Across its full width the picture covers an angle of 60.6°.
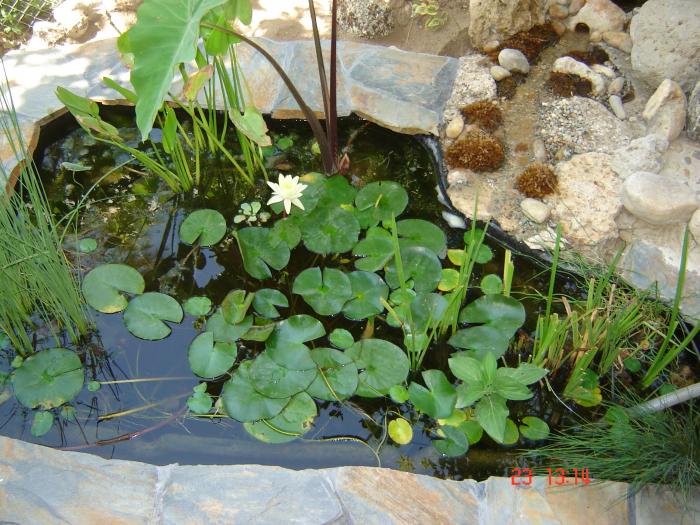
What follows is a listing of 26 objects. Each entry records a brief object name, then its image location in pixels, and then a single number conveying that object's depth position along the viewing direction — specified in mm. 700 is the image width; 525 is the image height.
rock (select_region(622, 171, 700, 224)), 2215
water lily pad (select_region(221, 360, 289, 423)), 1926
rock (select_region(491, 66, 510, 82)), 2793
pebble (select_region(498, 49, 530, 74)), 2803
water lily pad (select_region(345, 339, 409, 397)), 2006
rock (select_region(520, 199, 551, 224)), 2385
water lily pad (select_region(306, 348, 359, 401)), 1979
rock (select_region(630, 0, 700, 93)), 2508
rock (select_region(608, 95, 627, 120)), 2602
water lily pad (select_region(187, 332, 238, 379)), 2041
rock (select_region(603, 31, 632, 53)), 2809
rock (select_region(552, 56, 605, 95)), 2676
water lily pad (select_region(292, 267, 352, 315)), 2177
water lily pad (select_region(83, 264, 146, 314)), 2209
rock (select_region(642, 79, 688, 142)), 2453
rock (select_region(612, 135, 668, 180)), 2396
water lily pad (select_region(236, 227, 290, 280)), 2297
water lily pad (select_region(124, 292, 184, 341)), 2156
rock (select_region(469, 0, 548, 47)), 2817
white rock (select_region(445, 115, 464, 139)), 2662
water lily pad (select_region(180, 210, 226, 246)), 2404
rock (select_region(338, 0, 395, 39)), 3178
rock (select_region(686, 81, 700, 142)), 2422
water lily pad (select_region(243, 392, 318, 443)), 1912
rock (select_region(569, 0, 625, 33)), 2877
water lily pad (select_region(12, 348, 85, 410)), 1982
